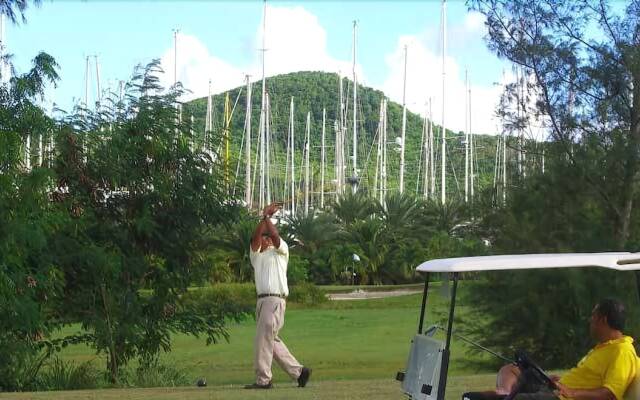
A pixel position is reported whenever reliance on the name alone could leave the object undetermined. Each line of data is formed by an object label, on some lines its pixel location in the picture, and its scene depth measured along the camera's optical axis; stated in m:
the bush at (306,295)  34.41
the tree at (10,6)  13.70
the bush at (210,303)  16.91
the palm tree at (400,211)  48.56
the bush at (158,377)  14.91
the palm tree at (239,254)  39.22
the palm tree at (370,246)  44.22
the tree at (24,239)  13.77
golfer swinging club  12.43
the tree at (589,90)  18.72
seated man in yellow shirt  7.18
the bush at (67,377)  14.81
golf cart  7.20
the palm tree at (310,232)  46.16
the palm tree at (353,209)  50.75
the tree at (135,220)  15.87
